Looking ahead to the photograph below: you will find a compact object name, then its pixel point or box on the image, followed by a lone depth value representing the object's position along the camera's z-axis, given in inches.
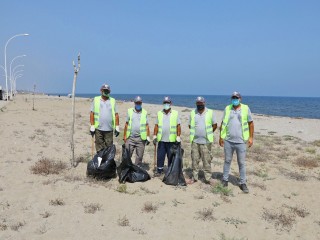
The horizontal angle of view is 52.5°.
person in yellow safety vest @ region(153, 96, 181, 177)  296.5
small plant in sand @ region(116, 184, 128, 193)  264.5
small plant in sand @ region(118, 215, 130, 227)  206.7
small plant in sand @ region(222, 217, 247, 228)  217.5
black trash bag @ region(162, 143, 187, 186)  289.0
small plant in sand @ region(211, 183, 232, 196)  274.2
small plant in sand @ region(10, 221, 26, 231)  193.2
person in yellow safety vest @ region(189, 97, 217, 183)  285.0
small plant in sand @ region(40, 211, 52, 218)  212.1
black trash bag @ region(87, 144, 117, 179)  287.0
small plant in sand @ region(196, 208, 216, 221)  221.5
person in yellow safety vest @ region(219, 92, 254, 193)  272.5
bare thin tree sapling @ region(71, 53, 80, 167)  331.6
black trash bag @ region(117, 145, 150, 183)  287.3
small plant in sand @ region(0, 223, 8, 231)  191.7
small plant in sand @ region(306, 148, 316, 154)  504.4
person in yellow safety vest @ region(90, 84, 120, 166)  294.5
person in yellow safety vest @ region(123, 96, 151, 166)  300.8
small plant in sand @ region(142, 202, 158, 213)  230.1
